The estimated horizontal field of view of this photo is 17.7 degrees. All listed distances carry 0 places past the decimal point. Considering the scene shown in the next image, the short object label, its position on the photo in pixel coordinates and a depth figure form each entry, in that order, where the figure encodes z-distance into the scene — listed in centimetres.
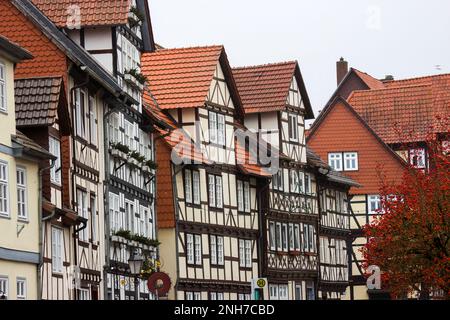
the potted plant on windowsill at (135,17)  4682
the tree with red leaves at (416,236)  5209
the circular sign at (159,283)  3844
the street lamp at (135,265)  3850
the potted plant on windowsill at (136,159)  4691
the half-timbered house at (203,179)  5331
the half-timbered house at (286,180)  6438
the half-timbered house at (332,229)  7206
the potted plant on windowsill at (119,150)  4484
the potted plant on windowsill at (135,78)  4709
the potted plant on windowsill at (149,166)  4929
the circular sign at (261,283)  5219
